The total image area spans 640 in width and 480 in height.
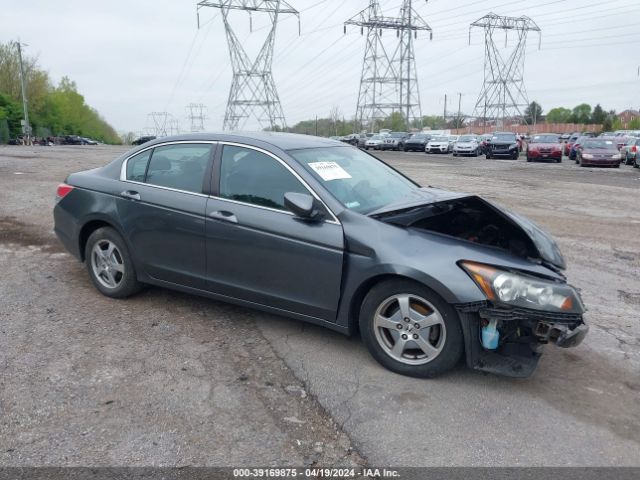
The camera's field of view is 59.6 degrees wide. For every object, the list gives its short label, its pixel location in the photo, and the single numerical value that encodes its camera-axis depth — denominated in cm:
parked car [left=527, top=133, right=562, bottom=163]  2866
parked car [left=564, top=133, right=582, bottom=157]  3432
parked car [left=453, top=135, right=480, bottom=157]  3550
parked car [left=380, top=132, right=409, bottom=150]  4412
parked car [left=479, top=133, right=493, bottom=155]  3378
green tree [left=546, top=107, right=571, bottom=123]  12462
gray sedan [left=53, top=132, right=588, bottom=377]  346
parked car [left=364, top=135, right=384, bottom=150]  4497
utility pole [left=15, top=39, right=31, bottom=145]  6152
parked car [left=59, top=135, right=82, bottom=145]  7617
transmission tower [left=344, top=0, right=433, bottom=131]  5700
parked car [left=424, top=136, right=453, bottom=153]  3906
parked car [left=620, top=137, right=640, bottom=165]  2540
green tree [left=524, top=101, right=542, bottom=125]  10422
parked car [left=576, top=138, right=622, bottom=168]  2492
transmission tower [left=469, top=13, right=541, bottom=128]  6519
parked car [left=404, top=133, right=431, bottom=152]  4203
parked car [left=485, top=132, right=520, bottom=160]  3186
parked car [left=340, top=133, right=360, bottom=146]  4979
